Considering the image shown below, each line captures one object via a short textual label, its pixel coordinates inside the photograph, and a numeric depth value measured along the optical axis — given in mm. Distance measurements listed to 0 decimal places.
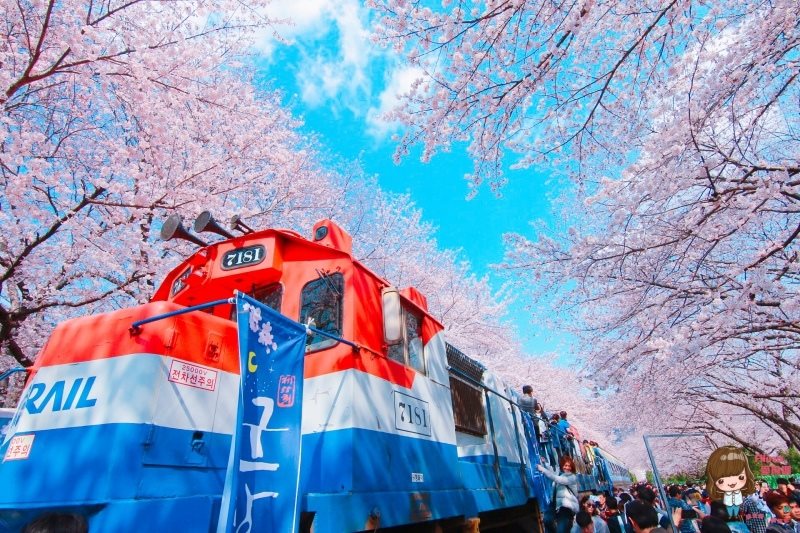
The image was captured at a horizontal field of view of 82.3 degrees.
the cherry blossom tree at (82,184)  6699
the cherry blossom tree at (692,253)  4566
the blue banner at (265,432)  2359
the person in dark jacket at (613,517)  6879
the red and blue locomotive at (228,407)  2418
